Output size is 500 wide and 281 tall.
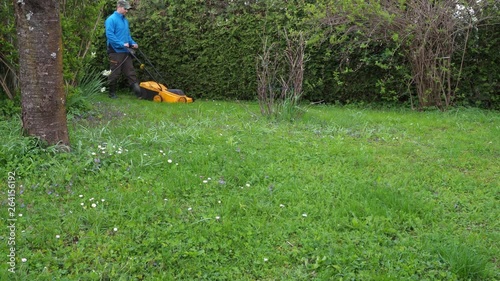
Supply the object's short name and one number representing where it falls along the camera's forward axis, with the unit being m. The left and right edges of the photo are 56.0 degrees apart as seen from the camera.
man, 9.17
